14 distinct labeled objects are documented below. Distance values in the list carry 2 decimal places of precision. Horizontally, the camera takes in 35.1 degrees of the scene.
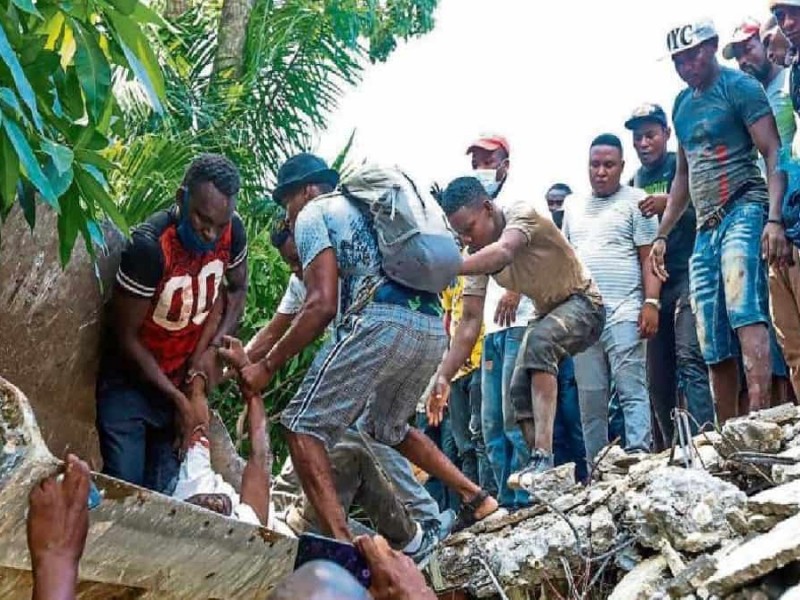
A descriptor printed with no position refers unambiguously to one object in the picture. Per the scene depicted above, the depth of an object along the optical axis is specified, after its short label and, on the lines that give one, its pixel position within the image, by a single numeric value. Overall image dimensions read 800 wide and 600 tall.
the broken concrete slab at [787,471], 4.35
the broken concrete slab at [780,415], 5.05
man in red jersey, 4.39
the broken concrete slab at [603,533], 4.79
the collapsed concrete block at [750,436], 4.79
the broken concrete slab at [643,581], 4.03
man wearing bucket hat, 4.97
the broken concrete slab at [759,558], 3.43
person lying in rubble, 4.64
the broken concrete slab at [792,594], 3.18
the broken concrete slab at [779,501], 3.79
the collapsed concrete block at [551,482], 5.71
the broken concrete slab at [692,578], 3.74
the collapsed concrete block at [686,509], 4.18
